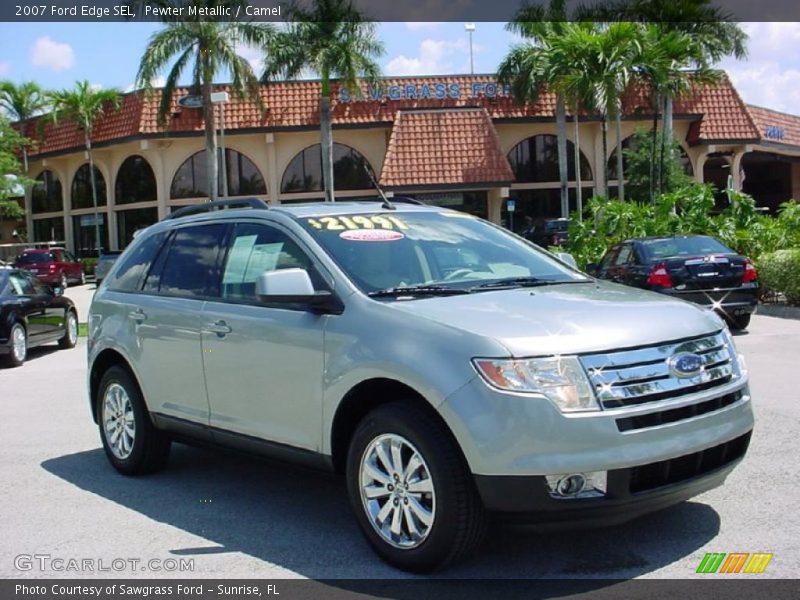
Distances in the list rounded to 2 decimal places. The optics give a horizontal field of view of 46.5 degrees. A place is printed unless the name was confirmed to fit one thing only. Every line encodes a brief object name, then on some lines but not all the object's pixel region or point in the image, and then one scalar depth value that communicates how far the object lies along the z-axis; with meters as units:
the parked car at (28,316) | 14.21
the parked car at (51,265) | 36.12
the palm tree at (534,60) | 34.72
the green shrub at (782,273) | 16.88
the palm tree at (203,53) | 30.92
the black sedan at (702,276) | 13.57
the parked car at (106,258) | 30.84
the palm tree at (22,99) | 47.88
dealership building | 36.62
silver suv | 4.23
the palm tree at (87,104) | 41.38
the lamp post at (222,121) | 29.31
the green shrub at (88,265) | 43.69
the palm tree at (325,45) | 32.00
